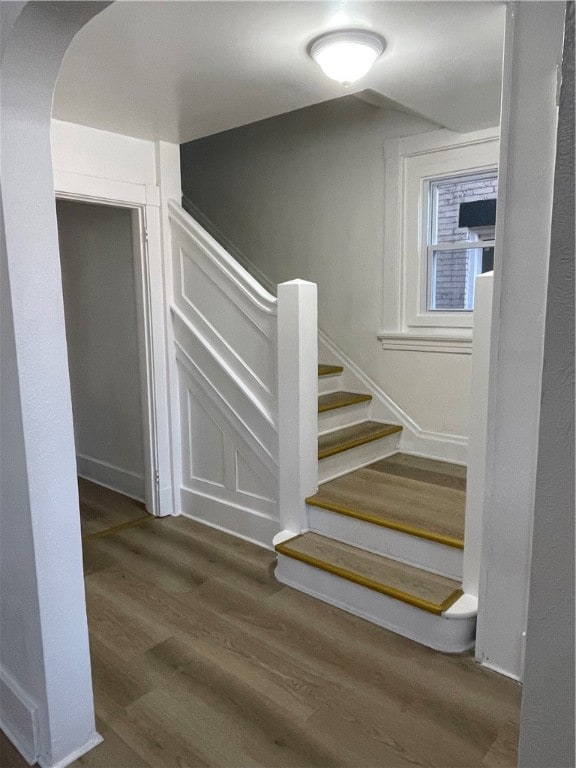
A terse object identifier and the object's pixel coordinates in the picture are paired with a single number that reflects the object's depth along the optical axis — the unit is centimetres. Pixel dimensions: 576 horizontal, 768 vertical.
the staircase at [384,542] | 232
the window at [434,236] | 332
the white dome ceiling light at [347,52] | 198
